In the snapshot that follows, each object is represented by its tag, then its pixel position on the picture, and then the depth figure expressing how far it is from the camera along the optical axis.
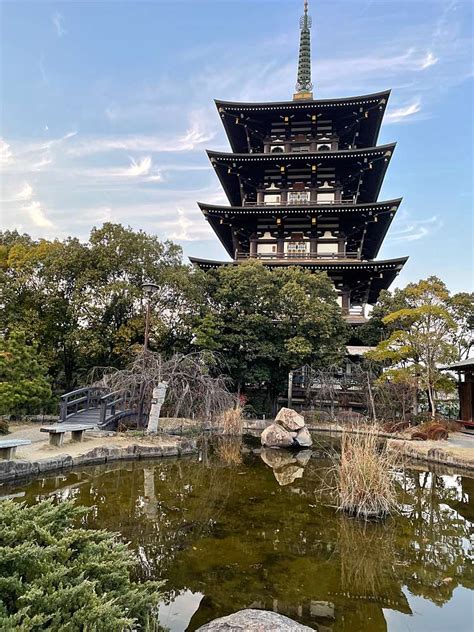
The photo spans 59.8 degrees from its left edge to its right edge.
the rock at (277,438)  10.14
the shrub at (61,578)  1.83
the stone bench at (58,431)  7.57
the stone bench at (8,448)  6.20
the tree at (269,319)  14.05
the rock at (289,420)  10.52
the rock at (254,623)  2.23
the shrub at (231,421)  10.76
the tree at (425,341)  11.94
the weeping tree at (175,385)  9.72
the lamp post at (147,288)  10.51
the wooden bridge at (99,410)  9.45
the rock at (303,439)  10.23
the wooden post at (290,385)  14.56
